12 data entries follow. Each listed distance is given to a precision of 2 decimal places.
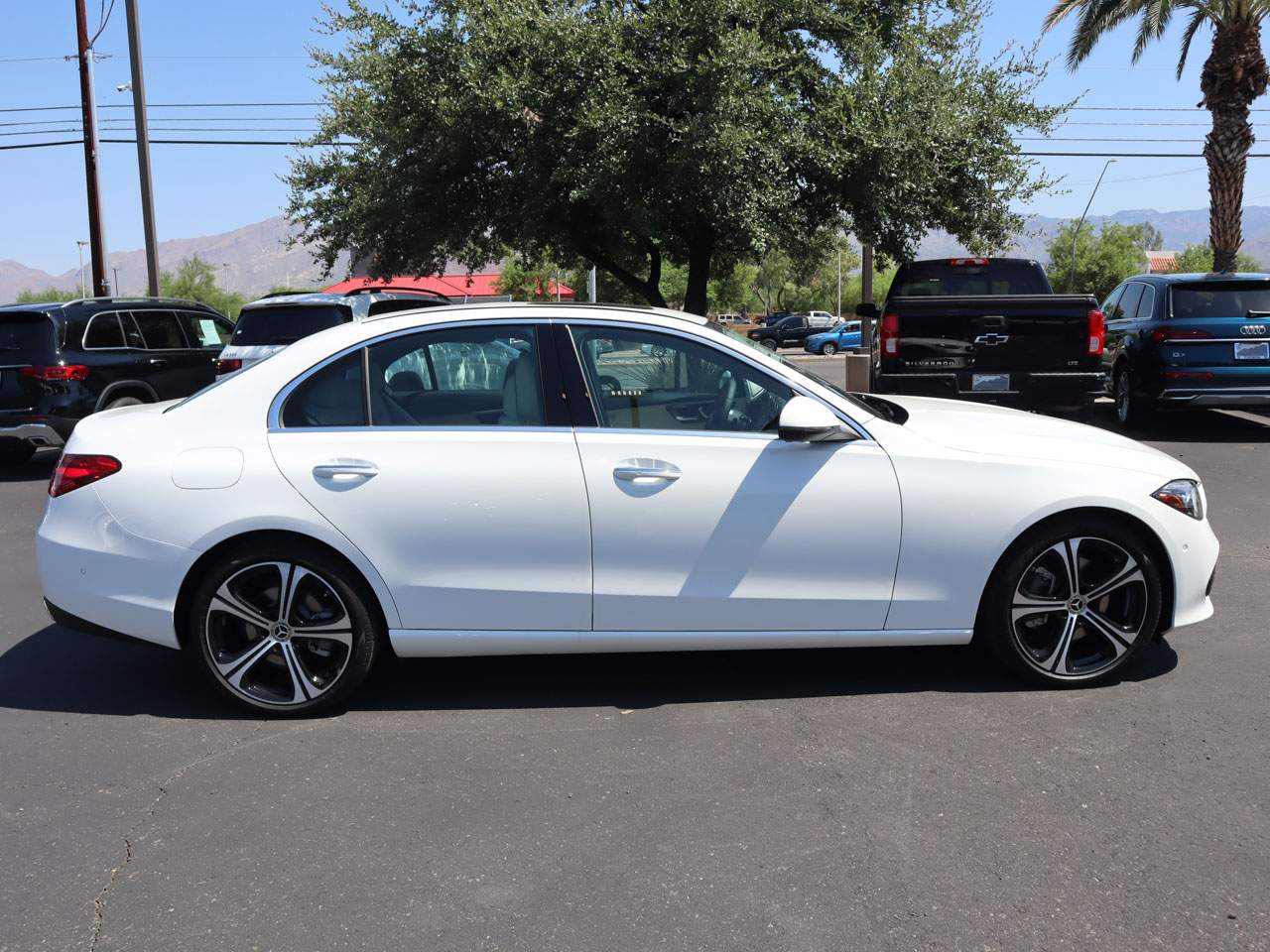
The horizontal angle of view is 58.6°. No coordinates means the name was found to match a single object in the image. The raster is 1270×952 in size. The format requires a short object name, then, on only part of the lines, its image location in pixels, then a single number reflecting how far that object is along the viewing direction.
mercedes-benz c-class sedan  4.36
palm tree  20.31
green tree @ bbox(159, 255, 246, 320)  52.38
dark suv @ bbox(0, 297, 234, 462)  10.46
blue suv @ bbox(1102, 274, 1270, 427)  11.79
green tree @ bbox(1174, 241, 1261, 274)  70.84
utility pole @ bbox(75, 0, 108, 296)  21.28
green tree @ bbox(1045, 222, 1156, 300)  69.19
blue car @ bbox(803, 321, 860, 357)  46.41
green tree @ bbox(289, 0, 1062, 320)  12.62
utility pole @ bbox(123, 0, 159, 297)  19.92
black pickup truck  10.24
